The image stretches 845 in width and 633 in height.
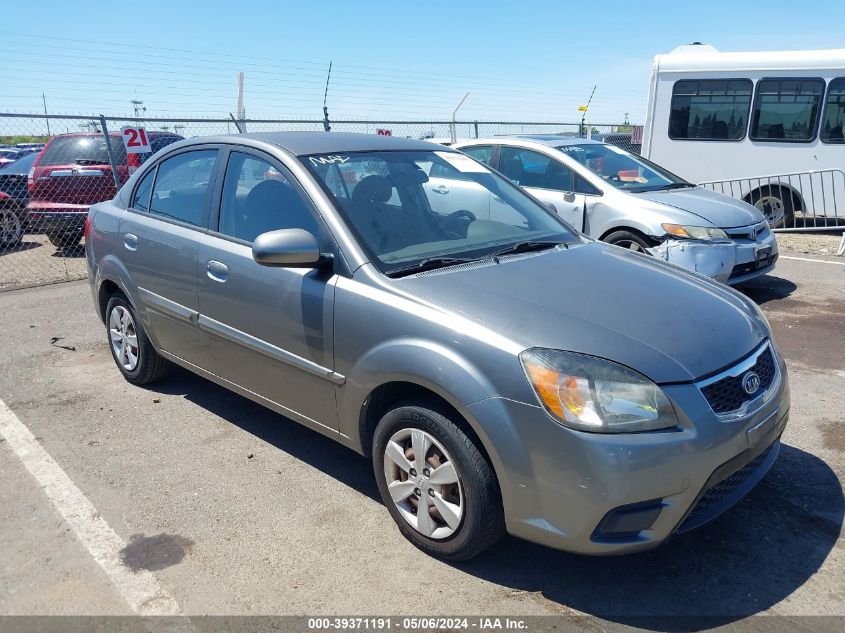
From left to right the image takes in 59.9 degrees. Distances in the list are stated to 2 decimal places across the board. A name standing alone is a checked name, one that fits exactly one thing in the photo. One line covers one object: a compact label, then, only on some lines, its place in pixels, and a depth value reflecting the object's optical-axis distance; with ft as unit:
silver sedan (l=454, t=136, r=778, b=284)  22.13
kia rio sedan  8.51
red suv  33.73
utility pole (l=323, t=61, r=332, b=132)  43.67
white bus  35.91
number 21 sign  33.71
